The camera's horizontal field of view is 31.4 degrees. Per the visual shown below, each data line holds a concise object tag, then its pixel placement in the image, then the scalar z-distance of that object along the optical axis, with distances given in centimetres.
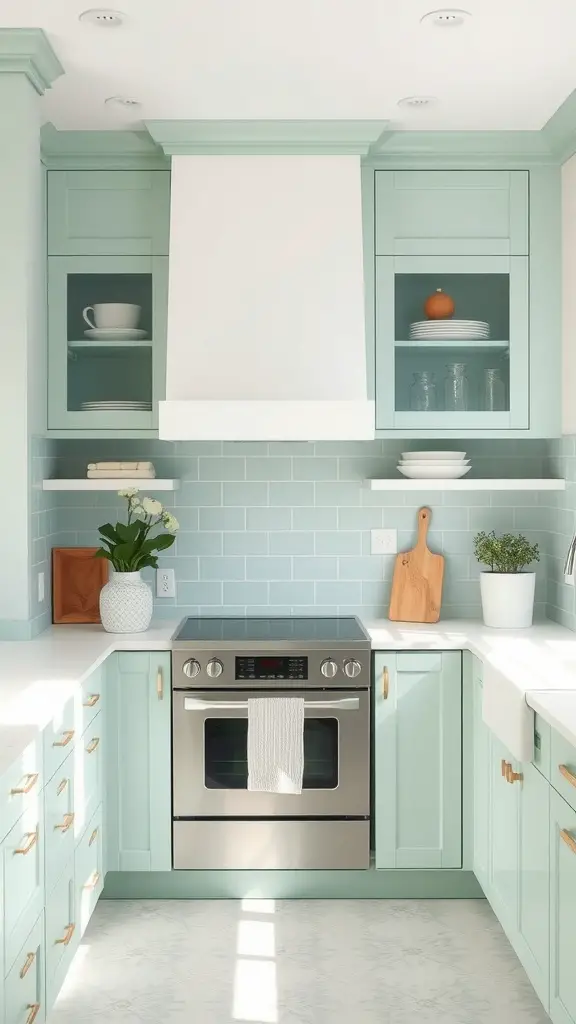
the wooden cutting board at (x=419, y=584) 400
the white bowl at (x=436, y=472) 388
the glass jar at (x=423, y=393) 381
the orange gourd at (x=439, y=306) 380
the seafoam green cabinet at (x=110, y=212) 378
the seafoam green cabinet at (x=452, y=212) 379
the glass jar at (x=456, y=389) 381
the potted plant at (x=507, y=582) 383
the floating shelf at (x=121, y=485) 380
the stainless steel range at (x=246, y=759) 353
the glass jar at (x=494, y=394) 381
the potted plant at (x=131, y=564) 372
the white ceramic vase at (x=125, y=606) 372
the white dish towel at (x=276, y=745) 349
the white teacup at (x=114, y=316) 379
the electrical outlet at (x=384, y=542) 414
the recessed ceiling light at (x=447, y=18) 275
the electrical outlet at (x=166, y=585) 413
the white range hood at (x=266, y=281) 360
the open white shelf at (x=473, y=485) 381
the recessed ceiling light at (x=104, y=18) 276
